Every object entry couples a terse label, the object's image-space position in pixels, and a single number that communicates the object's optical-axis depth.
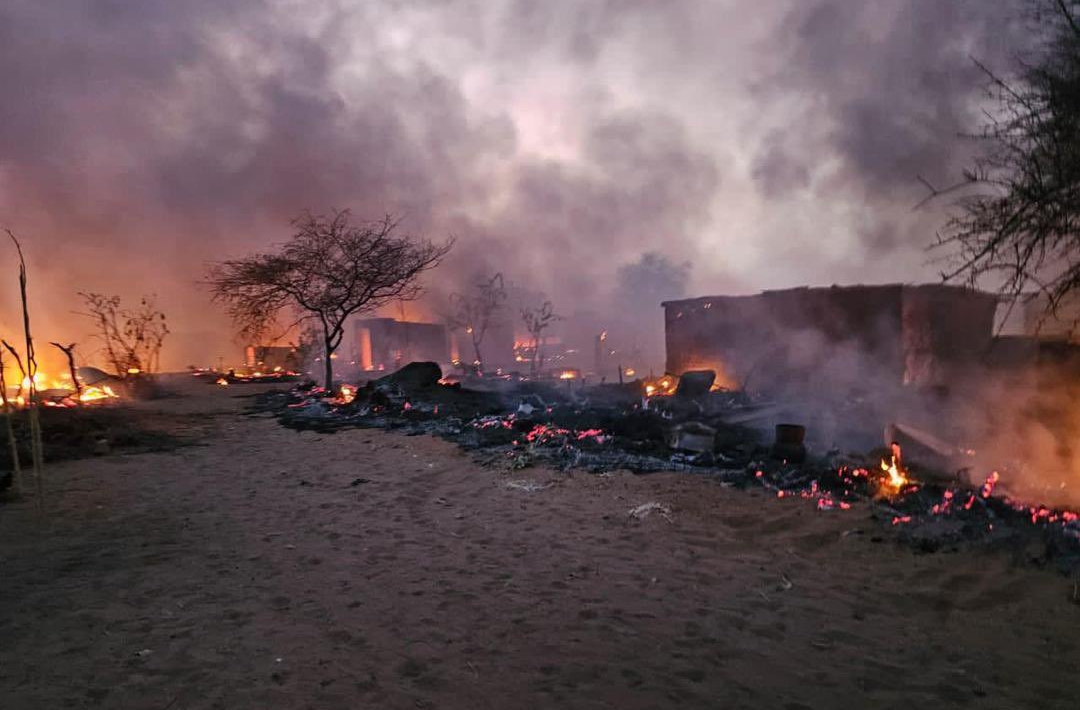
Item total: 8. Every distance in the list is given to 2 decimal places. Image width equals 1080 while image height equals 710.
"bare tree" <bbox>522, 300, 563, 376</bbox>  46.45
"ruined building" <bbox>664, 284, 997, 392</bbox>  20.41
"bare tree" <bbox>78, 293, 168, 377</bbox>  22.86
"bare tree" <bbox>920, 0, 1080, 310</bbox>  4.67
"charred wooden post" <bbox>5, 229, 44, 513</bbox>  5.63
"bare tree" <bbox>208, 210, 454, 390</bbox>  20.27
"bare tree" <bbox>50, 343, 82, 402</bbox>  13.00
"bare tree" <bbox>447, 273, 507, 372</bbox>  48.53
